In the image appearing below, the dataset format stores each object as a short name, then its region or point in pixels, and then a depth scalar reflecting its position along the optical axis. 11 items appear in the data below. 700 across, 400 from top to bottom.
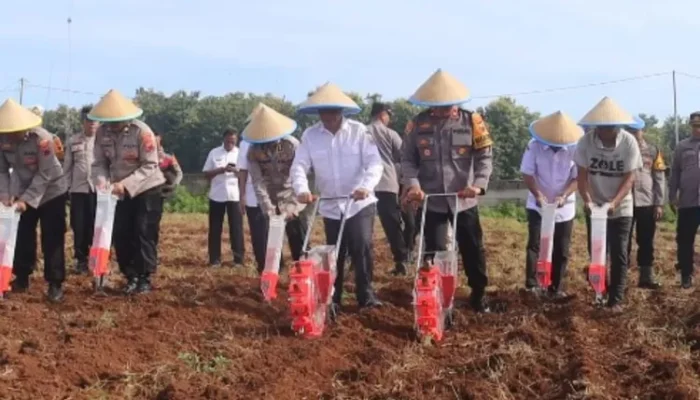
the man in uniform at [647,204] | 8.74
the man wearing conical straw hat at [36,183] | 7.33
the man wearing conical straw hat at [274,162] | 7.50
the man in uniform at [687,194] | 8.70
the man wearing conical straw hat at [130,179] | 7.43
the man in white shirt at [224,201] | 10.48
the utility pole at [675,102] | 25.66
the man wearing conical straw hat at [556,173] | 7.80
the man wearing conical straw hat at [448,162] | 6.64
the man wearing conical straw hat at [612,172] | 7.09
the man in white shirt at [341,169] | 6.70
